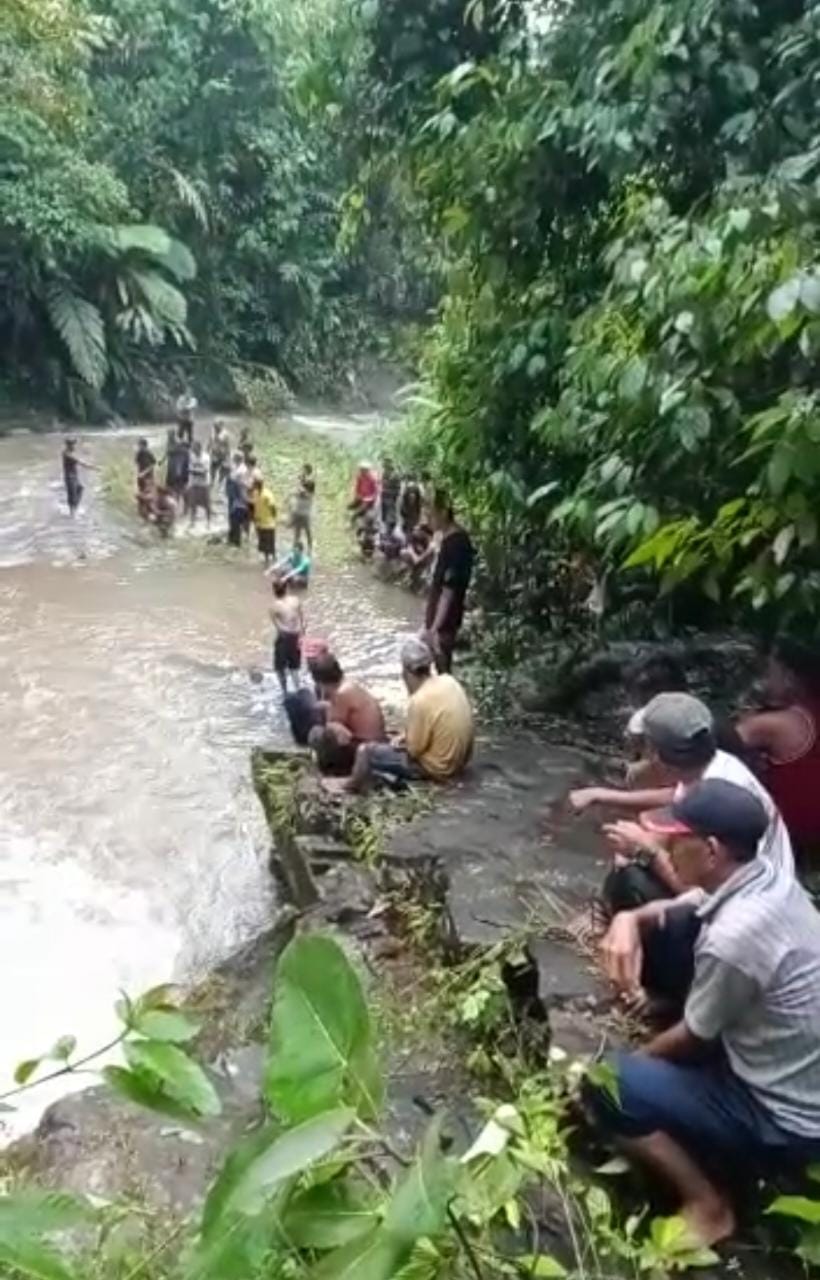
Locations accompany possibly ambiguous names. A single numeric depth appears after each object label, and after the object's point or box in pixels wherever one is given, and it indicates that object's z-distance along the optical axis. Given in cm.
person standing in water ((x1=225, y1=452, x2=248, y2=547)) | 1541
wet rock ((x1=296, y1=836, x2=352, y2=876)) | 627
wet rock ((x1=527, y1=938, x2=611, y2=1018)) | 411
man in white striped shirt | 287
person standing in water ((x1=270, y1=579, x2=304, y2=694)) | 1020
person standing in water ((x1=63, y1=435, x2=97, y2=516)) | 1633
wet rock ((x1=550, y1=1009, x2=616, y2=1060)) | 380
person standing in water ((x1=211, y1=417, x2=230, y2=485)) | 1823
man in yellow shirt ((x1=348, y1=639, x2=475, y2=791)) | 641
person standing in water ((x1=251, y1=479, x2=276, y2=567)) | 1491
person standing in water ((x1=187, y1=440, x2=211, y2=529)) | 1697
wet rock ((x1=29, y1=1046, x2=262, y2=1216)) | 401
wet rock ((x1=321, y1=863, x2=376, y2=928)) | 570
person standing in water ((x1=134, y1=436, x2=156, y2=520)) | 1672
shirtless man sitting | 714
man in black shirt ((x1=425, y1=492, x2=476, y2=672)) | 804
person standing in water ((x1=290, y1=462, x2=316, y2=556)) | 1493
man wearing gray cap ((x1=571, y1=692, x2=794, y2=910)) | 351
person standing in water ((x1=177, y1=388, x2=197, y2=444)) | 1792
